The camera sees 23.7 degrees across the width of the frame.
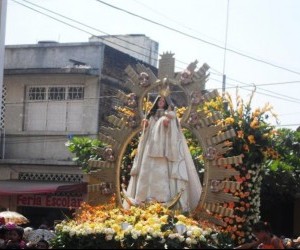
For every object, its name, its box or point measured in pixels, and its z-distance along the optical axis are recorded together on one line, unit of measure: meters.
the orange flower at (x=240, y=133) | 11.07
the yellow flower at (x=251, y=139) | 11.12
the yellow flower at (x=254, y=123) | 11.19
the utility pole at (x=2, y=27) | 14.33
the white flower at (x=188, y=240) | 8.31
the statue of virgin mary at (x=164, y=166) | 9.77
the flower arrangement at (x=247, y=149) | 10.50
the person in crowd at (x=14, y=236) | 9.55
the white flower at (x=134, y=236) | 8.33
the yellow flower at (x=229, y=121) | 11.07
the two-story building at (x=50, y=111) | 20.52
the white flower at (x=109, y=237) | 8.53
